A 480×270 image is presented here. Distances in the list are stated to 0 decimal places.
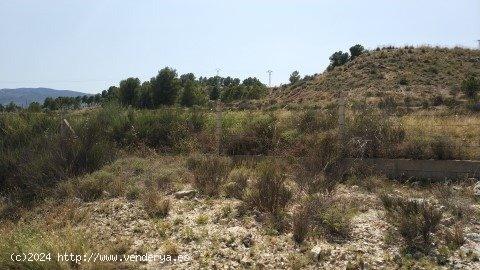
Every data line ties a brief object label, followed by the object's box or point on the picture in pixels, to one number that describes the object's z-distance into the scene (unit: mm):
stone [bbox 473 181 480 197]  7516
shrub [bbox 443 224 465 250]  5336
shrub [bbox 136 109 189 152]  12578
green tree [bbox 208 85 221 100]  73275
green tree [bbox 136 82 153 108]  53725
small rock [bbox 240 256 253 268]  5154
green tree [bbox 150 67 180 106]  55625
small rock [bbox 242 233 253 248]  5680
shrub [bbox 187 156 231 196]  8133
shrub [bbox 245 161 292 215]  6781
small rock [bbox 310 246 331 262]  5184
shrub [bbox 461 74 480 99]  31541
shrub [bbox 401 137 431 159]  9320
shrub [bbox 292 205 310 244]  5670
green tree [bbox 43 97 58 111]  65725
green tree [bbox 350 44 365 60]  57016
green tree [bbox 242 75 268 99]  56319
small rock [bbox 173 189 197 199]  7938
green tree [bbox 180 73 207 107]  56766
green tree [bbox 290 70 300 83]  69462
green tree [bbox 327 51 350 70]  57256
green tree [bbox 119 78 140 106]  57469
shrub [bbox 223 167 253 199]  7801
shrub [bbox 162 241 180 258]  5436
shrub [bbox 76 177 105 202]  8188
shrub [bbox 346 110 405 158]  9633
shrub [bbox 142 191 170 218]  6977
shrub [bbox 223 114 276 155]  11288
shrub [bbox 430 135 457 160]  9172
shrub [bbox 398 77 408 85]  39531
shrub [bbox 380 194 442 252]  5402
